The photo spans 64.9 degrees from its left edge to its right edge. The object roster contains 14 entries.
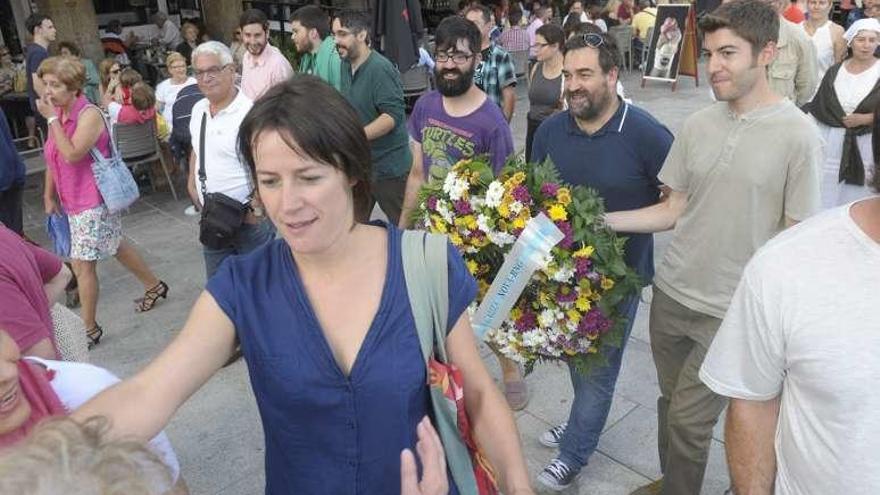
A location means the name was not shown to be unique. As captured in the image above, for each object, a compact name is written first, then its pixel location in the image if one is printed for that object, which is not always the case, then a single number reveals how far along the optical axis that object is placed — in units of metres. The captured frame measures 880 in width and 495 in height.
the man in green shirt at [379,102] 5.09
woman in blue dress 1.58
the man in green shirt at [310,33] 6.72
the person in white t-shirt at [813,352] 1.50
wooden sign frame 13.23
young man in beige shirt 2.57
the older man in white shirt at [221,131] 4.21
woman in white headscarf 5.15
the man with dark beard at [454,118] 4.07
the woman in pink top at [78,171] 4.51
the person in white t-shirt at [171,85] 8.20
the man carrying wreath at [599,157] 3.07
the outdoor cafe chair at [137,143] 7.62
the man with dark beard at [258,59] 6.74
